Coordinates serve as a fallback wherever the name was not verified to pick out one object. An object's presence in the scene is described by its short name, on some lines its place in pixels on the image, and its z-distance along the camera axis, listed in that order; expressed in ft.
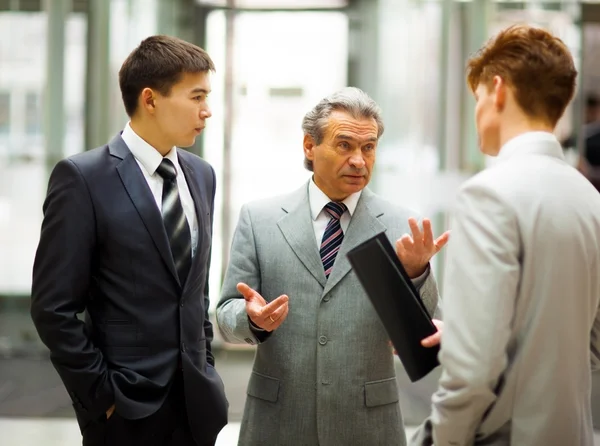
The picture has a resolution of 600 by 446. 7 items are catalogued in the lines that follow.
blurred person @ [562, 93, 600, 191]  24.58
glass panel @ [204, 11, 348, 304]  24.64
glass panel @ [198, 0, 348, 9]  24.53
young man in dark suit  7.96
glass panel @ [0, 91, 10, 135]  24.53
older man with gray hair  8.59
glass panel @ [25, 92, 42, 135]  24.38
